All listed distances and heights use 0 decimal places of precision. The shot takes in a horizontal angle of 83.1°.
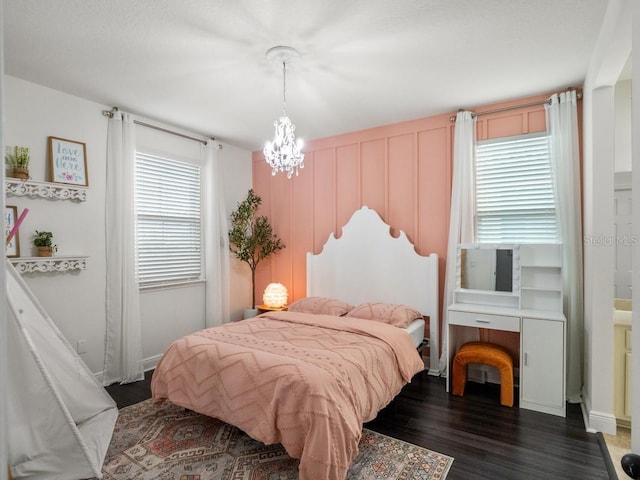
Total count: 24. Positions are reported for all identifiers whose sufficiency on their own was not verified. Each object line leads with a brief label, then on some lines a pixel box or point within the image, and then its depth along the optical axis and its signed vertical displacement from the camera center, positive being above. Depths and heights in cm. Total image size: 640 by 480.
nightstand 466 -90
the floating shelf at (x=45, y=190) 289 +43
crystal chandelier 288 +73
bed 209 -85
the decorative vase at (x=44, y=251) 305 -9
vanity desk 292 -65
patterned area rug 218 -142
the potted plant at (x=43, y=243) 306 -2
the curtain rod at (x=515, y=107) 331 +126
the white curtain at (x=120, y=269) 358 -30
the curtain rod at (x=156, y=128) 360 +126
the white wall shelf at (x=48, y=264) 294 -20
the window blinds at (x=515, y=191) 338 +46
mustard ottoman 306 -108
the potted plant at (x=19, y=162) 291 +65
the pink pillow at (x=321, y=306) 388 -74
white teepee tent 217 -113
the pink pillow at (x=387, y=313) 345 -74
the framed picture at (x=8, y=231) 289 +6
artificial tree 482 +3
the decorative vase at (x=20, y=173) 290 +54
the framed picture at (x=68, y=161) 321 +72
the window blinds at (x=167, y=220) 398 +23
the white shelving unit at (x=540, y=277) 324 -36
